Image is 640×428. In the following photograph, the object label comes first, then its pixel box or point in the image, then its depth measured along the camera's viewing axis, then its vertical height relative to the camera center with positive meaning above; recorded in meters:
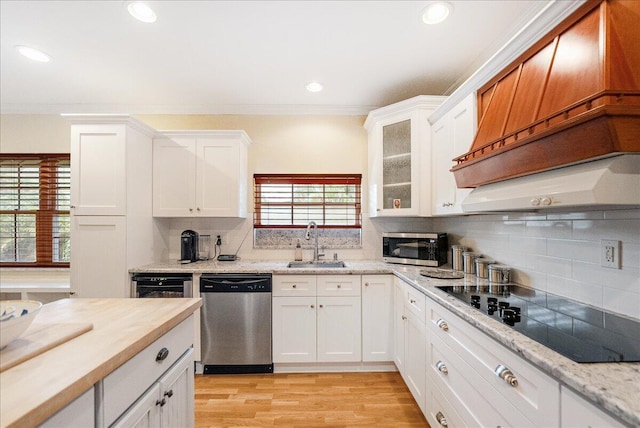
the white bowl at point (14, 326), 0.79 -0.31
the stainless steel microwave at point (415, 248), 2.58 -0.29
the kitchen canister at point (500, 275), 1.85 -0.38
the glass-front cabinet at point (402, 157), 2.55 +0.59
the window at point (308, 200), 3.25 +0.22
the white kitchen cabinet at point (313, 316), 2.53 -0.88
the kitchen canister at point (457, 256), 2.37 -0.33
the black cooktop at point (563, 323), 0.90 -0.43
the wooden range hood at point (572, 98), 0.89 +0.47
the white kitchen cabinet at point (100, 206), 2.51 +0.12
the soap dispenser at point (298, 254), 3.06 -0.39
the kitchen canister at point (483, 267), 2.05 -0.36
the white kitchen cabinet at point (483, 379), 0.90 -0.64
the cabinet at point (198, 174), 2.91 +0.47
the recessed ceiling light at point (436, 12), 1.71 +1.31
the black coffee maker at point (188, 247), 2.93 -0.29
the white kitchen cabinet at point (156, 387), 0.88 -0.63
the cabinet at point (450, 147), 1.93 +0.55
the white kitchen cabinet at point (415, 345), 1.85 -0.91
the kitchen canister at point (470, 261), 2.21 -0.34
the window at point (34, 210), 3.21 +0.11
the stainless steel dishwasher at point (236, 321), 2.51 -0.92
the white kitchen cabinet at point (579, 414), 0.69 -0.52
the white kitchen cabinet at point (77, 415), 0.67 -0.50
